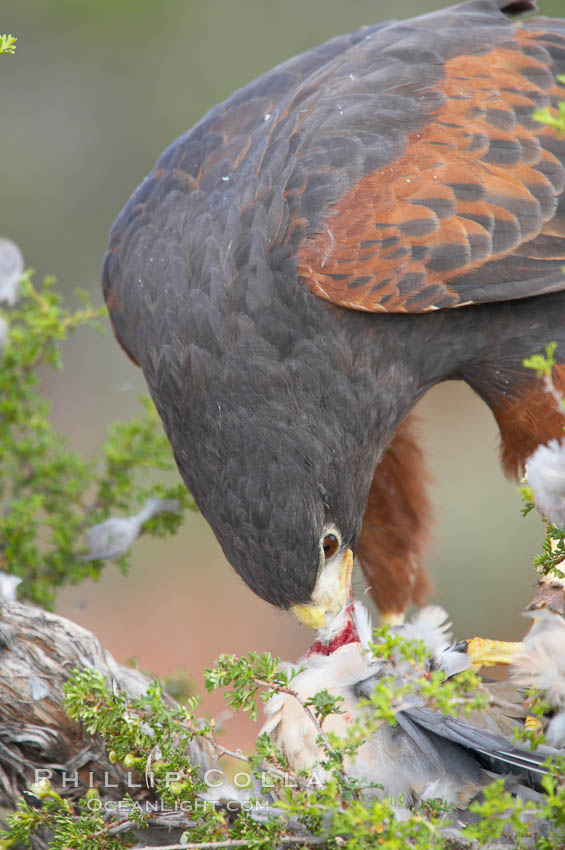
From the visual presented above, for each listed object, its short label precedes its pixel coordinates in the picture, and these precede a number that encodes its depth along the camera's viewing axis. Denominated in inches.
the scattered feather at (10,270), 272.7
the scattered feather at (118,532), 263.6
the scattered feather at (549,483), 152.5
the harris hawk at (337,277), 224.1
